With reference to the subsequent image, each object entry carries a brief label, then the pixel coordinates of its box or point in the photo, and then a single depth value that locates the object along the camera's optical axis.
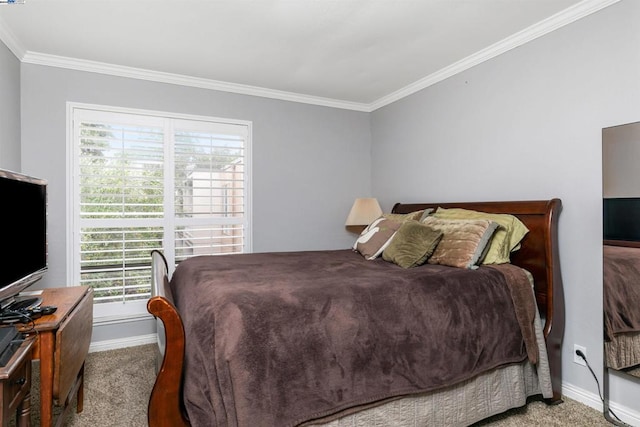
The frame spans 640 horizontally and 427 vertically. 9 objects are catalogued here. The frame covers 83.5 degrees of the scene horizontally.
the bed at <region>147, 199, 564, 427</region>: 1.40
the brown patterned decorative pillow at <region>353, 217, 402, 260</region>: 2.74
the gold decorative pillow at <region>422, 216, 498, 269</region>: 2.24
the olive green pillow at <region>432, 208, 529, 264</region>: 2.31
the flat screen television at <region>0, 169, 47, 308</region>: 1.68
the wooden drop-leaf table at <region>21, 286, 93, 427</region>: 1.51
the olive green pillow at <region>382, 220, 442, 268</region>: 2.35
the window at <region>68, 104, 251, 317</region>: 3.10
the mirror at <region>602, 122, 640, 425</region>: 1.92
